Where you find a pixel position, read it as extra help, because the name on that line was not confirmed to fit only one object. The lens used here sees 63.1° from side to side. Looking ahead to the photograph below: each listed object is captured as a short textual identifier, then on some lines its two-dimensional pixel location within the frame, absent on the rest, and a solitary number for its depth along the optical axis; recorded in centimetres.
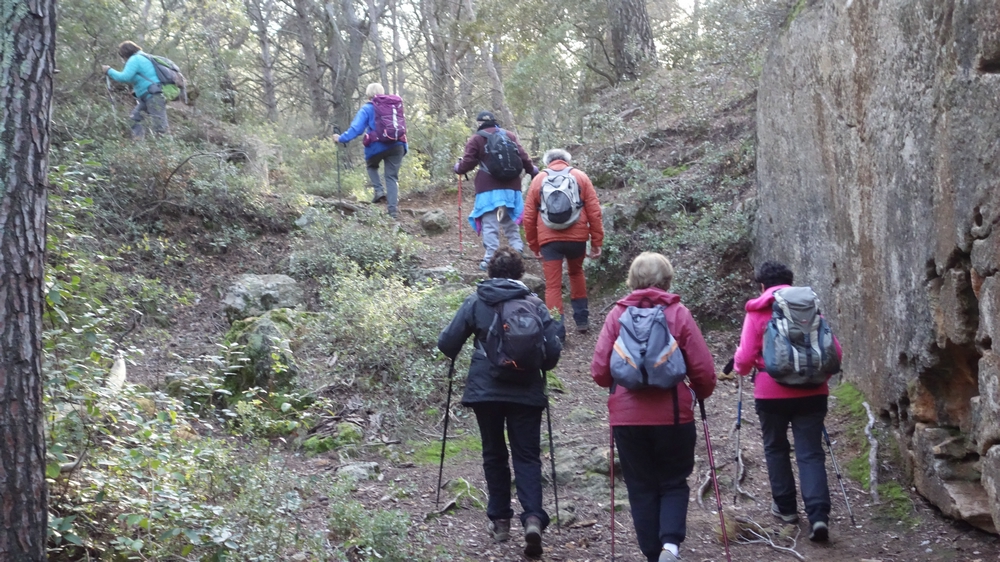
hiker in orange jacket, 912
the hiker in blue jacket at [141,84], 1220
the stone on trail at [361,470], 620
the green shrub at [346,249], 1072
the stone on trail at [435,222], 1349
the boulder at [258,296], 947
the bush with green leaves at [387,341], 768
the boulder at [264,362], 754
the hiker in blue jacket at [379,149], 1286
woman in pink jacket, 545
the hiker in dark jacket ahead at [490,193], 1016
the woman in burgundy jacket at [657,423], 461
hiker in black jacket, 516
